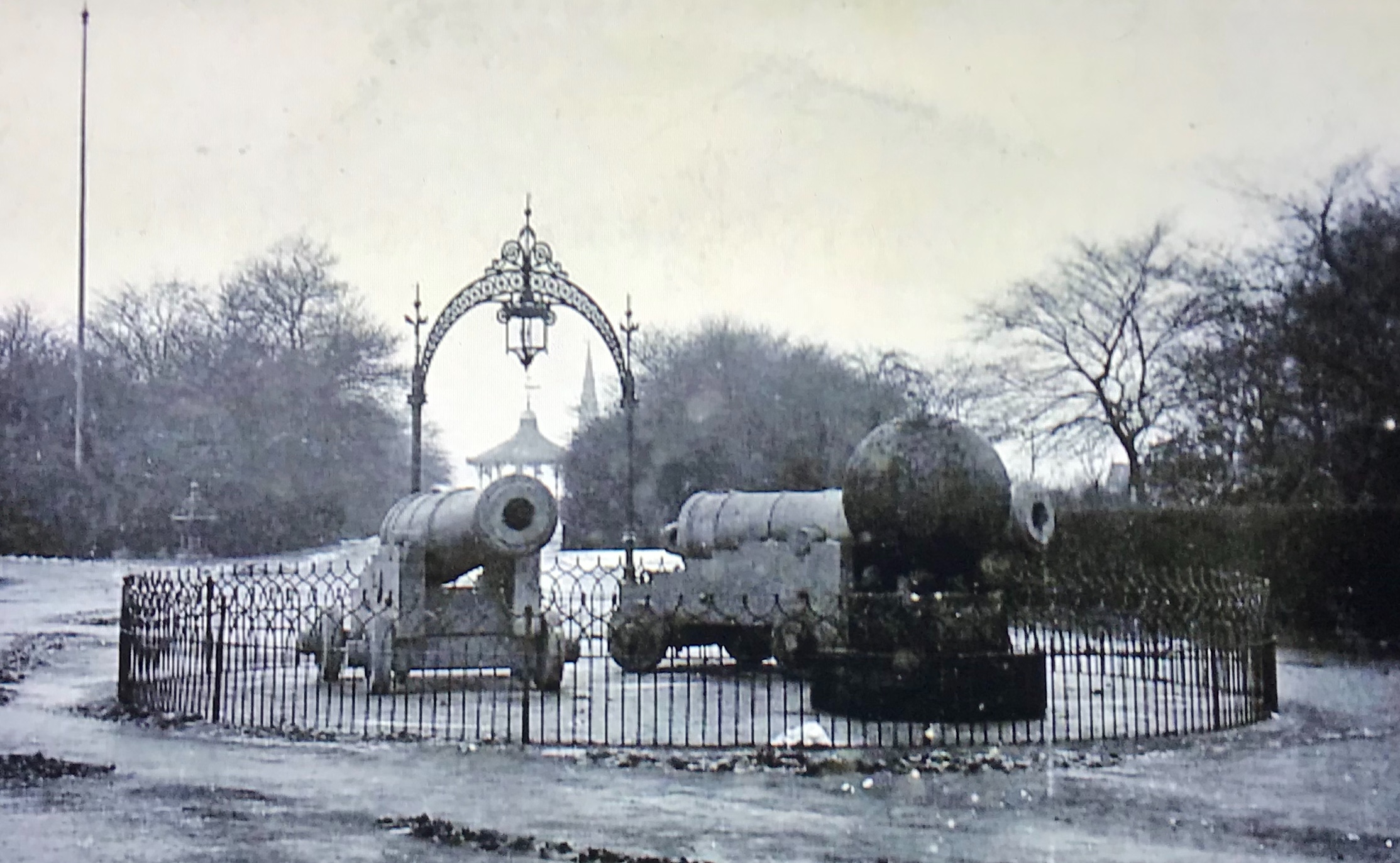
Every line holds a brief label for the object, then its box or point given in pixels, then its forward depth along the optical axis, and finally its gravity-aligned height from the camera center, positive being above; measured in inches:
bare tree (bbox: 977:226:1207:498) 1259.8 +203.3
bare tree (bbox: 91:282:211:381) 1756.9 +290.5
